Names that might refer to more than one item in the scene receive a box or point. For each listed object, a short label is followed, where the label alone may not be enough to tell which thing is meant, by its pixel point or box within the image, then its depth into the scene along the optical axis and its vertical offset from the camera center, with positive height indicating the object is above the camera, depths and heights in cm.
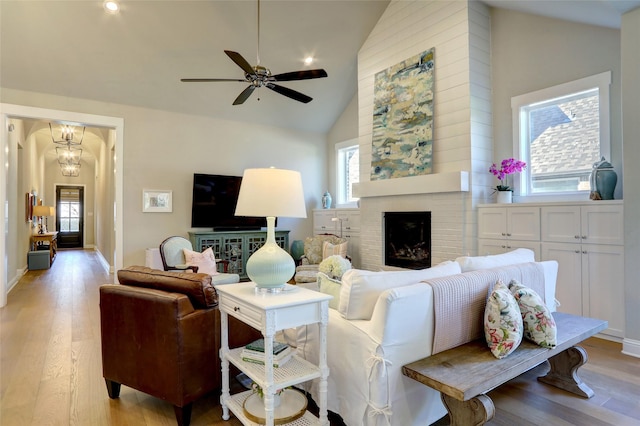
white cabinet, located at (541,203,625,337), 329 -45
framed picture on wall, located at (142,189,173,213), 567 +23
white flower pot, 433 +19
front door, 1335 -2
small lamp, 853 +12
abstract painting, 486 +140
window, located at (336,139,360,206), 720 +91
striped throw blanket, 202 -56
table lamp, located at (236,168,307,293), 201 +4
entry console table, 838 -59
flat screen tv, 608 +21
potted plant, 429 +51
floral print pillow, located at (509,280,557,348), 208 -65
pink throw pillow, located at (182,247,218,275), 477 -64
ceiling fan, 343 +145
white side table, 178 -62
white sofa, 182 -74
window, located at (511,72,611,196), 377 +92
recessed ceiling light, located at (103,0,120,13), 415 +253
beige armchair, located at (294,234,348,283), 574 -59
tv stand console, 592 -52
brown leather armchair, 206 -77
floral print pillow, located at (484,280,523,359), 195 -64
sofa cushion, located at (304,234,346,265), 611 -59
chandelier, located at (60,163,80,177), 1255 +169
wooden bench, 165 -81
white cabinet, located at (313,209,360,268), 639 -23
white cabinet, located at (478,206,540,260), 388 -19
